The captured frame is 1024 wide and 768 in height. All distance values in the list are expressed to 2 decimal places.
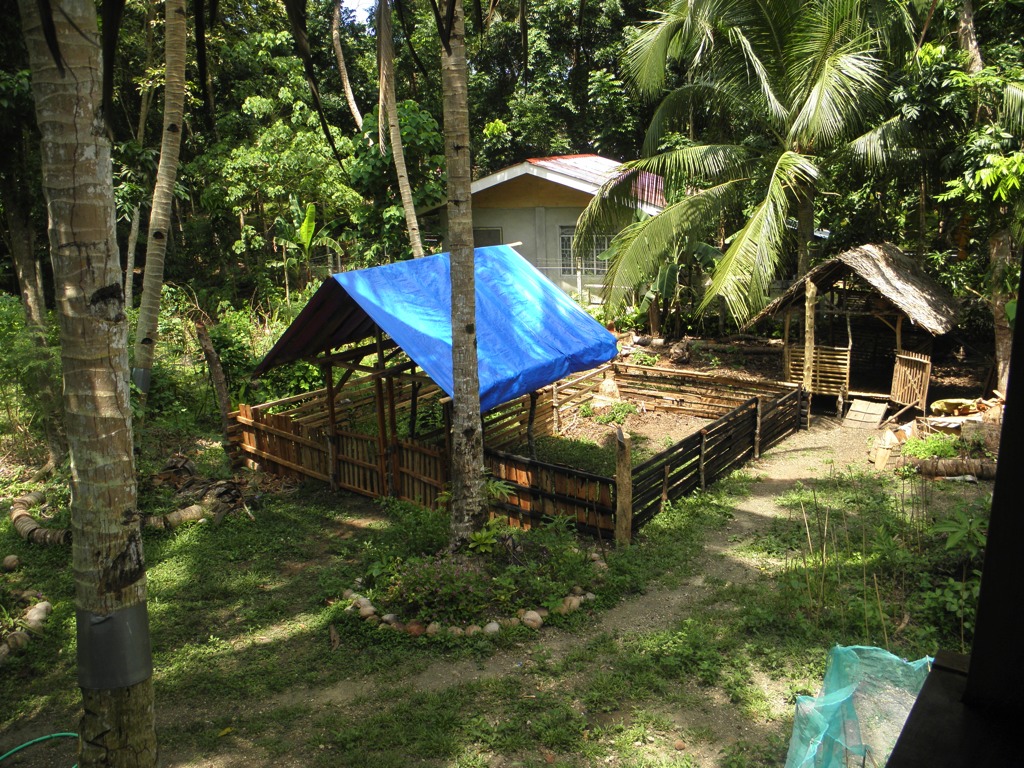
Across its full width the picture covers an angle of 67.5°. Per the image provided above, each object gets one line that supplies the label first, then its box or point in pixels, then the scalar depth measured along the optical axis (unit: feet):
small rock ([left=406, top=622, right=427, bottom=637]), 23.53
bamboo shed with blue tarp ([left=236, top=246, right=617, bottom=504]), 31.35
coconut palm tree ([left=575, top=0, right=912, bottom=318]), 44.98
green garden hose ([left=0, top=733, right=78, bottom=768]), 17.78
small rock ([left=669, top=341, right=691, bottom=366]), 60.39
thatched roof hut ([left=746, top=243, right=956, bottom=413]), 45.47
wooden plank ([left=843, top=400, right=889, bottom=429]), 47.01
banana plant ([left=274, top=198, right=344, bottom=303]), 63.57
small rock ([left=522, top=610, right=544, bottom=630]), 23.88
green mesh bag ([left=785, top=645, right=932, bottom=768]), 11.68
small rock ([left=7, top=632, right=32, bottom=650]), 23.39
